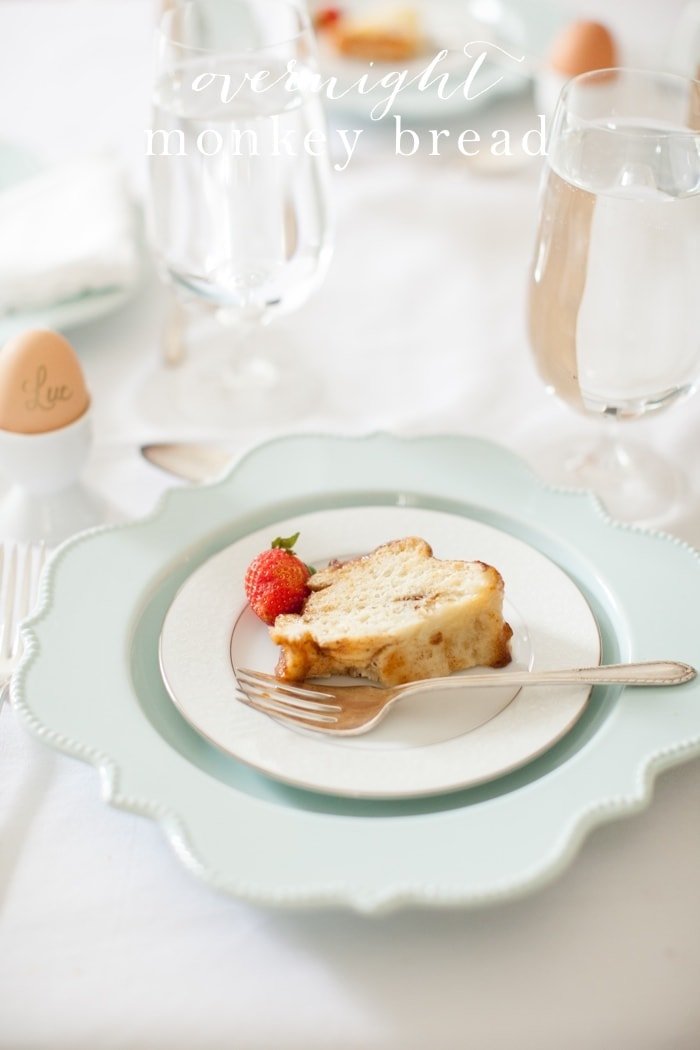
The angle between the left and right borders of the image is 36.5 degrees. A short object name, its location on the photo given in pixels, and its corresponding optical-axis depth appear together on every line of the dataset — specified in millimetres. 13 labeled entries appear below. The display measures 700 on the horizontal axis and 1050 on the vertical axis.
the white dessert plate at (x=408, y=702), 629
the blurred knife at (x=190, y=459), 973
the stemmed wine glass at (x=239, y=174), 985
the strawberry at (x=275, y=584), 740
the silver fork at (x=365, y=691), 664
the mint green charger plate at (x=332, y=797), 563
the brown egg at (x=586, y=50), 1347
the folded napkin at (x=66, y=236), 1098
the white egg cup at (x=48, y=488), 906
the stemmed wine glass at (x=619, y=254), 828
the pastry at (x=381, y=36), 1564
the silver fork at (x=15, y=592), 742
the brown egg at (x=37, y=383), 889
